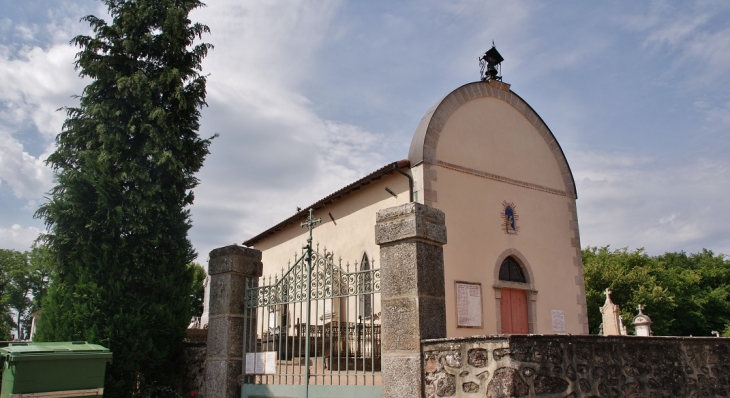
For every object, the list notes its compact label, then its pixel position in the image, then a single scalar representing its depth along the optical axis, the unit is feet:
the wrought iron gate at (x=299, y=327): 20.62
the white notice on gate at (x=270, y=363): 23.40
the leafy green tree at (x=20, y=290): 116.67
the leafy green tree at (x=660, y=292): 98.73
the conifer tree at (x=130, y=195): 26.63
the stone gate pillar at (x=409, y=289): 18.44
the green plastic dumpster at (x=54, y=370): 20.18
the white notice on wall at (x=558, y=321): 46.00
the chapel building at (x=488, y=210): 40.88
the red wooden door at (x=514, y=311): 42.75
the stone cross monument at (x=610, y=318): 62.49
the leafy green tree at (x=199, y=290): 111.86
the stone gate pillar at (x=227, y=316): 24.77
